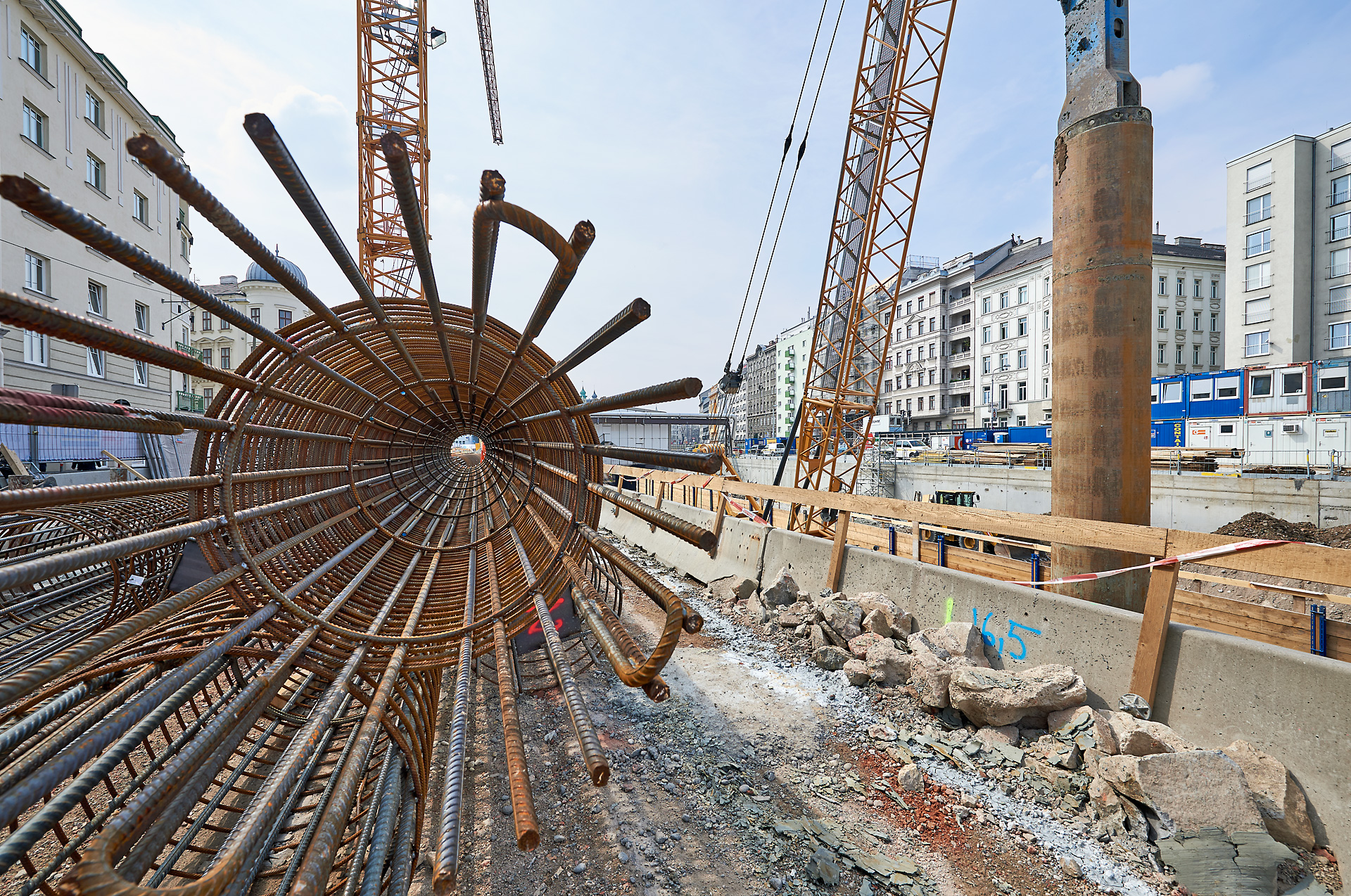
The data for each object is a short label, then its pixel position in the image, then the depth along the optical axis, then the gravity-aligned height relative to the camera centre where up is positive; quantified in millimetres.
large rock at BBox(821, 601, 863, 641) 6270 -1972
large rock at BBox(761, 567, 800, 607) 7883 -2123
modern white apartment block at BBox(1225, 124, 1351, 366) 37312 +12336
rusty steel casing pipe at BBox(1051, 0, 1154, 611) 5188 +1271
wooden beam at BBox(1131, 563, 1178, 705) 4012 -1359
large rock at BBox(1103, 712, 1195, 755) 3680 -1926
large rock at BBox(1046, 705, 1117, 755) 3883 -2070
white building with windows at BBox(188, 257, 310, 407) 43062 +9055
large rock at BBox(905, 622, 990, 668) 5309 -1929
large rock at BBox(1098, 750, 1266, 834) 3203 -2012
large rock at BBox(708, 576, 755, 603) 8805 -2385
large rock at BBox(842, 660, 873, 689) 5543 -2274
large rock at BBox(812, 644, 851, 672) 5965 -2278
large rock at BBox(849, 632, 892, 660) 5934 -2137
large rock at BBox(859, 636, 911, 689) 5422 -2166
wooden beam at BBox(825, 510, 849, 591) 7590 -1587
